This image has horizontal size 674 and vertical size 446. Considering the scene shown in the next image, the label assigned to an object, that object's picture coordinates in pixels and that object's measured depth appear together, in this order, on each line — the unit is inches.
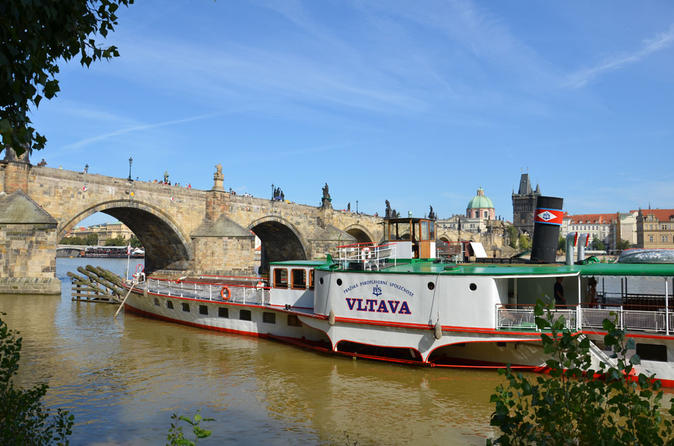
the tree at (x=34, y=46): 173.6
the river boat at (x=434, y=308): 530.9
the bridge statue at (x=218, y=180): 1632.6
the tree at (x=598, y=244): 5847.9
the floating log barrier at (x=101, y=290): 1198.2
